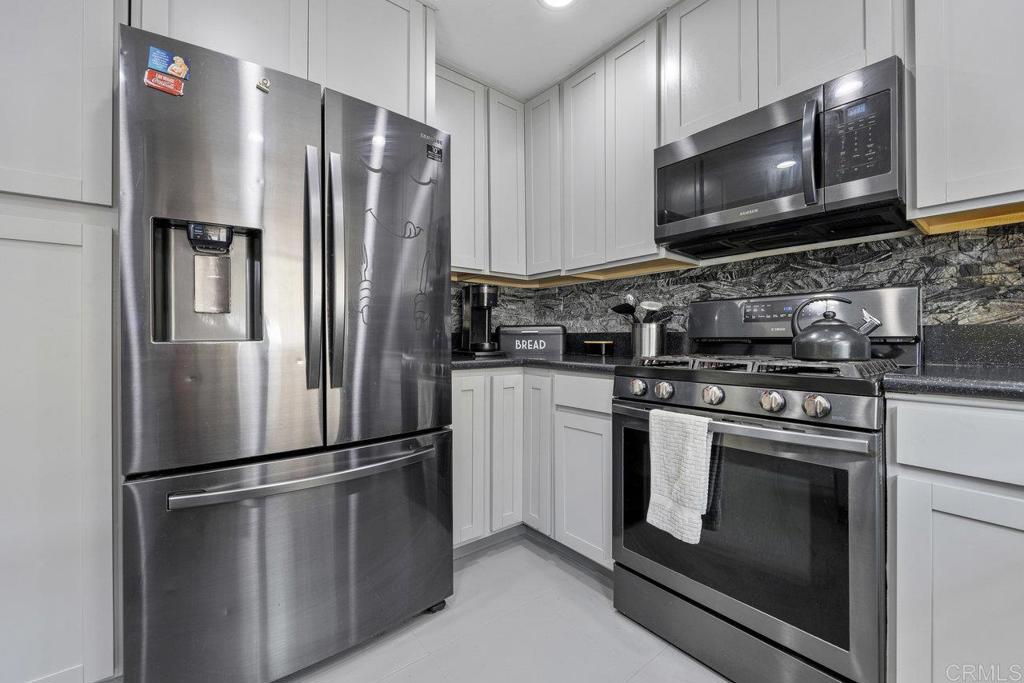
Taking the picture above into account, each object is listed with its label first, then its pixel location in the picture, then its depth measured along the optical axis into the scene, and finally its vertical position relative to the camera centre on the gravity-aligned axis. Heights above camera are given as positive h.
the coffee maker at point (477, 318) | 2.32 +0.12
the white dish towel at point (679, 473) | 1.38 -0.46
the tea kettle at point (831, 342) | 1.28 -0.02
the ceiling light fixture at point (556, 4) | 1.83 +1.46
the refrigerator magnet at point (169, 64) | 1.14 +0.76
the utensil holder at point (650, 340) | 1.92 -0.01
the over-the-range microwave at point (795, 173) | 1.33 +0.60
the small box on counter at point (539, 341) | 2.35 -0.01
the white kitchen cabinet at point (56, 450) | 1.11 -0.30
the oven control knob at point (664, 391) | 1.51 -0.19
